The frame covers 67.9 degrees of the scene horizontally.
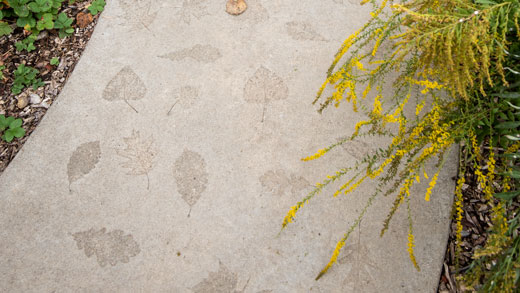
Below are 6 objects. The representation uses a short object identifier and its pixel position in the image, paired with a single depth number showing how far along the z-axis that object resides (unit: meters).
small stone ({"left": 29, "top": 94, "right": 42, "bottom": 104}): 2.10
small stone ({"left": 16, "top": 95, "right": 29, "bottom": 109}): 2.08
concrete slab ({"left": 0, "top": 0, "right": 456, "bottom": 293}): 1.71
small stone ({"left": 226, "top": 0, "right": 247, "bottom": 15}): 2.25
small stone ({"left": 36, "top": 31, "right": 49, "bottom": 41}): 2.24
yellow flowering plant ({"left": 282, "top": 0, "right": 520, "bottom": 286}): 1.20
